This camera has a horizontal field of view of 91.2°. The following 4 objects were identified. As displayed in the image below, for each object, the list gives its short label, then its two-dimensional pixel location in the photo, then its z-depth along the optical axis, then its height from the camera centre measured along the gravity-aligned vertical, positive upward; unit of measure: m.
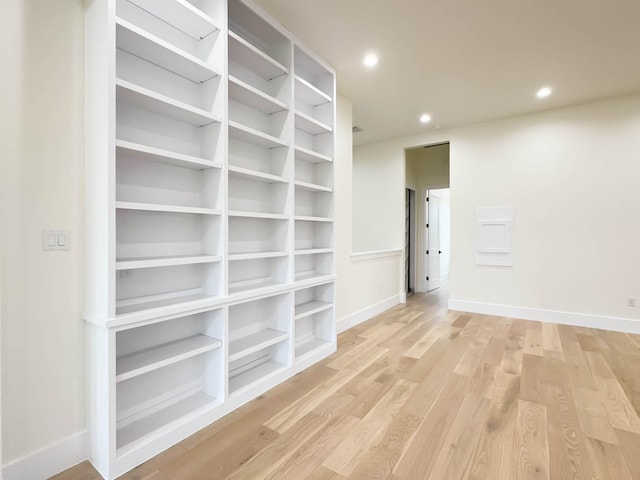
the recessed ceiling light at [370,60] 3.06 +1.78
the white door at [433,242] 6.84 -0.11
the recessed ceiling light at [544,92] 3.74 +1.78
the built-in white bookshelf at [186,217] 1.65 +0.13
